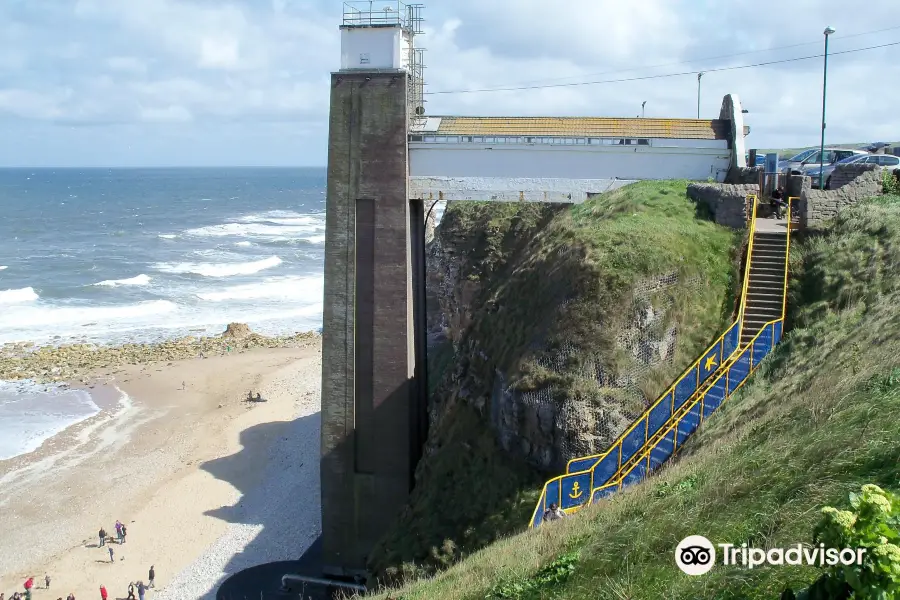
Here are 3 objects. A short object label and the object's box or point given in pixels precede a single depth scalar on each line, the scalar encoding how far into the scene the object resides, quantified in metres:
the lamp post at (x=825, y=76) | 19.59
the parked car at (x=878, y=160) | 27.74
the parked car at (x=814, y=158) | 31.73
